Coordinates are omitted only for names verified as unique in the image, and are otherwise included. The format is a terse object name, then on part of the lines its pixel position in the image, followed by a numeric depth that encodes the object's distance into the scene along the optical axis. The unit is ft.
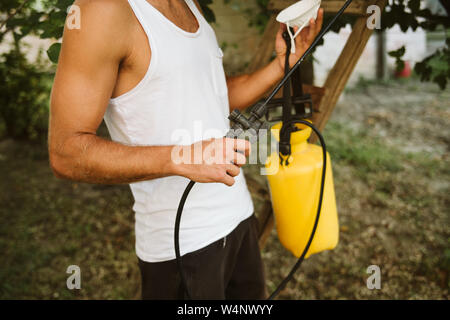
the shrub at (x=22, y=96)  15.24
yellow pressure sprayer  4.29
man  3.14
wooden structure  5.05
